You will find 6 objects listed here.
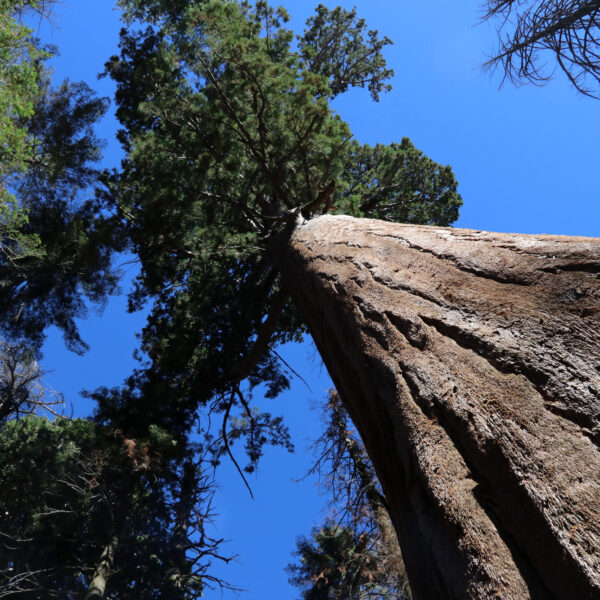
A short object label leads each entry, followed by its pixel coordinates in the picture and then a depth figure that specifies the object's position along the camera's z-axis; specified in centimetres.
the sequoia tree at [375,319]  113
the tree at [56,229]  732
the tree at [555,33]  463
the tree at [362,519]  481
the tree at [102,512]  623
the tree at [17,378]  753
